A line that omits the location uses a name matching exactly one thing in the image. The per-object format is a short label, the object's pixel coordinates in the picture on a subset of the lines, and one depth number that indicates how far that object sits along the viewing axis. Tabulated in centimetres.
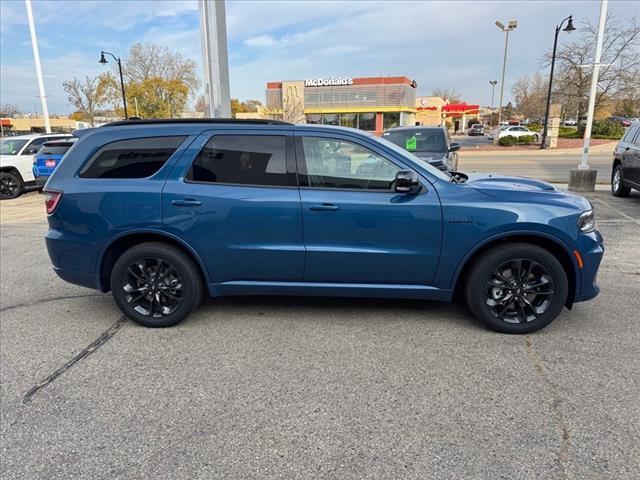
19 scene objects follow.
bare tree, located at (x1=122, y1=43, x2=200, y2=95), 6469
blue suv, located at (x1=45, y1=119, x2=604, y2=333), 373
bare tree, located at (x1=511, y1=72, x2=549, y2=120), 5652
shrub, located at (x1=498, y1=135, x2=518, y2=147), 3316
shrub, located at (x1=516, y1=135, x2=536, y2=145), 3396
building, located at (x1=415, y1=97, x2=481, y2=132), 7644
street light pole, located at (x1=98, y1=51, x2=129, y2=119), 3127
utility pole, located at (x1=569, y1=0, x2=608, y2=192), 1130
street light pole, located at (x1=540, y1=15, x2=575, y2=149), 2876
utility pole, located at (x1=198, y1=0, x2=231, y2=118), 948
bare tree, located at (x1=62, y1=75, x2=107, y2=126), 4344
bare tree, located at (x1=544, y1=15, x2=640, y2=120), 3101
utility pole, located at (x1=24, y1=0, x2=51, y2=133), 1925
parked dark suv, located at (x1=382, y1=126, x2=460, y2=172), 1020
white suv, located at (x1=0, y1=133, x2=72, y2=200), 1325
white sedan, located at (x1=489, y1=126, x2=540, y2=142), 3589
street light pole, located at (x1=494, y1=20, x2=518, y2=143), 3697
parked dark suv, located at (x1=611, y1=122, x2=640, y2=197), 942
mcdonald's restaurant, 5884
